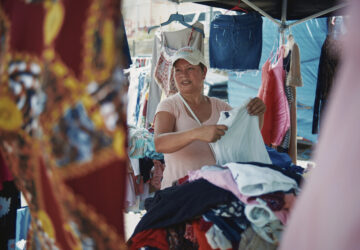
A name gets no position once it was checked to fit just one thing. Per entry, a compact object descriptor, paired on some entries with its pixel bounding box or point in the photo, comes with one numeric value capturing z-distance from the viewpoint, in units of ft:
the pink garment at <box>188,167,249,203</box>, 3.72
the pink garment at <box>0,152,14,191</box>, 3.25
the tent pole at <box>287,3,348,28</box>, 9.99
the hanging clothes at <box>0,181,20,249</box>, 4.32
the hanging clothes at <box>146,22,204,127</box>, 11.32
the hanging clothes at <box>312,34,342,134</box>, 10.61
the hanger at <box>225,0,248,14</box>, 11.19
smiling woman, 5.83
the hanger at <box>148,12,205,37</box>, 11.28
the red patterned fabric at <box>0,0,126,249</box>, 2.10
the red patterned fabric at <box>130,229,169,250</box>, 3.96
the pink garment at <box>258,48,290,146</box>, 10.53
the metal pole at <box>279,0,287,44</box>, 10.76
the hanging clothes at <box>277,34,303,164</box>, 10.46
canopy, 10.34
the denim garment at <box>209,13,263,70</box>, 11.43
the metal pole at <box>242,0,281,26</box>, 10.05
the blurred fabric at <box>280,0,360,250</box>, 1.65
